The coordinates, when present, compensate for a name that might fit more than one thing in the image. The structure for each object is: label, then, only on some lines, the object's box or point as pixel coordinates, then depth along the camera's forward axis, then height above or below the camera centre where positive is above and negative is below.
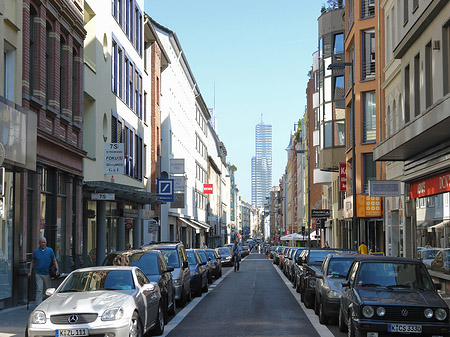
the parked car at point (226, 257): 53.22 -2.82
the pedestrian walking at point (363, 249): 32.66 -1.37
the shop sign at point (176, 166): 47.88 +3.57
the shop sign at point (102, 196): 26.20 +0.85
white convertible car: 10.66 -1.36
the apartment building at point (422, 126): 19.23 +2.36
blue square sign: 39.38 +1.72
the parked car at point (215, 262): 33.98 -2.10
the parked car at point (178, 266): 19.28 -1.31
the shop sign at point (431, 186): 20.50 +1.02
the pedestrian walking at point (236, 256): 44.22 -2.28
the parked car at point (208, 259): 29.95 -1.72
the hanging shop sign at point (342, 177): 44.06 +2.56
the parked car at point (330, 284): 15.17 -1.43
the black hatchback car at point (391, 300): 11.40 -1.33
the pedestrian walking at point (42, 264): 17.11 -1.06
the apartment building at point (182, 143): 52.95 +6.90
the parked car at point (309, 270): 19.22 -1.46
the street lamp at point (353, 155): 31.02 +2.86
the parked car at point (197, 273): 22.97 -1.77
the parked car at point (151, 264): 15.99 -1.02
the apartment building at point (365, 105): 39.16 +6.24
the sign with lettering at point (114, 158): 28.70 +2.44
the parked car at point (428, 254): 22.06 -1.13
